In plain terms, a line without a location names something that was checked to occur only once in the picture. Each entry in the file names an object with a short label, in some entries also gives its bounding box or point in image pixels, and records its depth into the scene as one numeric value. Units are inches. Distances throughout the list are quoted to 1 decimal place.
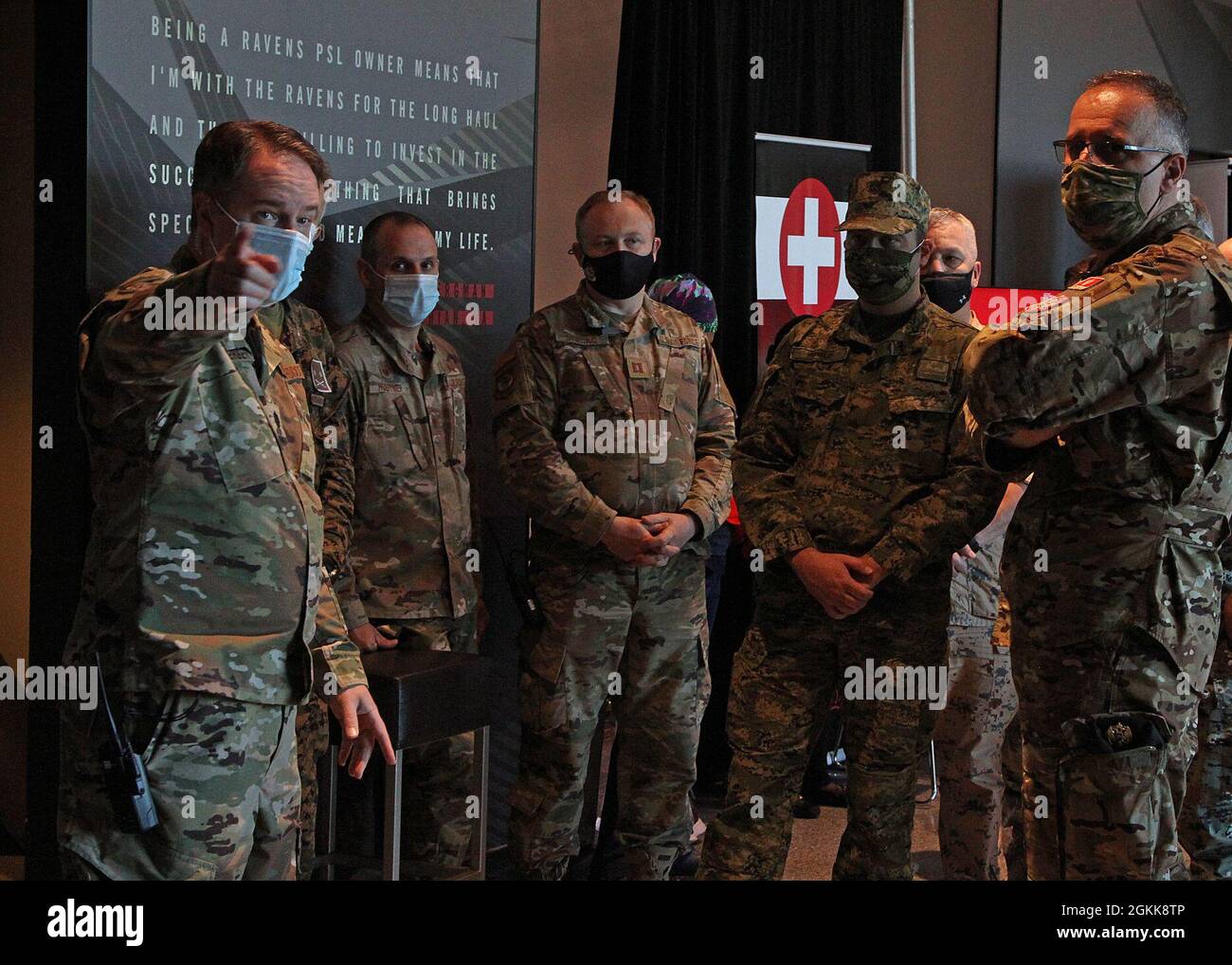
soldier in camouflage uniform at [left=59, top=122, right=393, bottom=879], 70.2
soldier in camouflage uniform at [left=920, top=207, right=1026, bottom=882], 129.2
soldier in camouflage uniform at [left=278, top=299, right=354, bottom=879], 119.4
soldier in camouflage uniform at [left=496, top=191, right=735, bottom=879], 129.0
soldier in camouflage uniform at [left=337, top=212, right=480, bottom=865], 130.4
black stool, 112.3
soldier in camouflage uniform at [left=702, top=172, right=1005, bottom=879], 105.3
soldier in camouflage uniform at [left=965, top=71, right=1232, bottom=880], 83.4
